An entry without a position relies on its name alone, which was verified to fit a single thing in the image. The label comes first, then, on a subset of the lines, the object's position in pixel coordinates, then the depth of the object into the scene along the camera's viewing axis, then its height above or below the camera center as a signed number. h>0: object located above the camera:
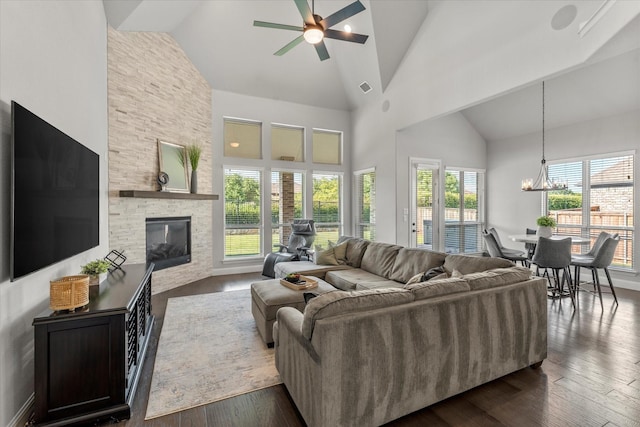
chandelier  4.75 +0.45
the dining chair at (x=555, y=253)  4.03 -0.57
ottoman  2.88 -0.88
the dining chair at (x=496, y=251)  4.88 -0.65
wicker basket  1.90 -0.53
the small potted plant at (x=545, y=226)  4.68 -0.22
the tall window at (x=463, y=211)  6.89 +0.03
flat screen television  1.74 +0.12
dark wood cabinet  1.81 -0.97
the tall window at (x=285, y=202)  6.75 +0.24
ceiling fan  3.22 +2.21
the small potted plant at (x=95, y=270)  2.58 -0.51
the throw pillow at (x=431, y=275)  2.70 -0.58
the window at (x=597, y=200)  5.08 +0.23
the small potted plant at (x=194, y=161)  5.30 +0.92
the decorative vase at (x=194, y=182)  5.33 +0.54
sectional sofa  1.61 -0.83
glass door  6.17 +0.16
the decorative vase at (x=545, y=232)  4.66 -0.31
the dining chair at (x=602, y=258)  3.99 -0.62
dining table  4.48 -0.43
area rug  2.20 -1.33
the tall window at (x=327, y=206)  7.21 +0.16
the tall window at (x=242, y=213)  6.30 -0.01
